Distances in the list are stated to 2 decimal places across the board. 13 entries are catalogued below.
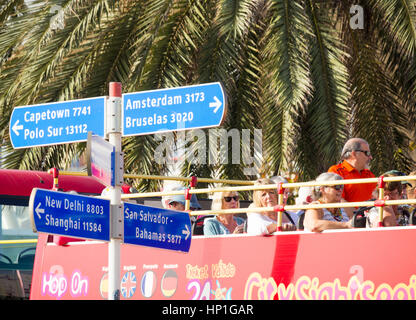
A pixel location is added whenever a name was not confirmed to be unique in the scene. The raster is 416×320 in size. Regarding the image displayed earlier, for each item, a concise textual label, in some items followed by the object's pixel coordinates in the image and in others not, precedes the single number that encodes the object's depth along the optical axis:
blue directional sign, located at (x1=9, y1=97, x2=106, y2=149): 13.06
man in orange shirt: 18.13
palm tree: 24.13
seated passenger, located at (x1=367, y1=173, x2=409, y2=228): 15.73
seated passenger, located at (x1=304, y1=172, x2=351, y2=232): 16.06
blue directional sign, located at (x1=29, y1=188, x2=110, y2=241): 11.67
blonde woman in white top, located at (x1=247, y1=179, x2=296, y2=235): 16.95
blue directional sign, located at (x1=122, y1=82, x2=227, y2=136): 12.53
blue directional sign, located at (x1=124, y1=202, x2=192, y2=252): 12.50
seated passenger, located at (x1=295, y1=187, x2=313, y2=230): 18.19
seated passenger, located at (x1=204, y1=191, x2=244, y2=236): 17.93
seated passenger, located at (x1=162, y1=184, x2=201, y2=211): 19.42
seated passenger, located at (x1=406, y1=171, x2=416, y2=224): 18.30
